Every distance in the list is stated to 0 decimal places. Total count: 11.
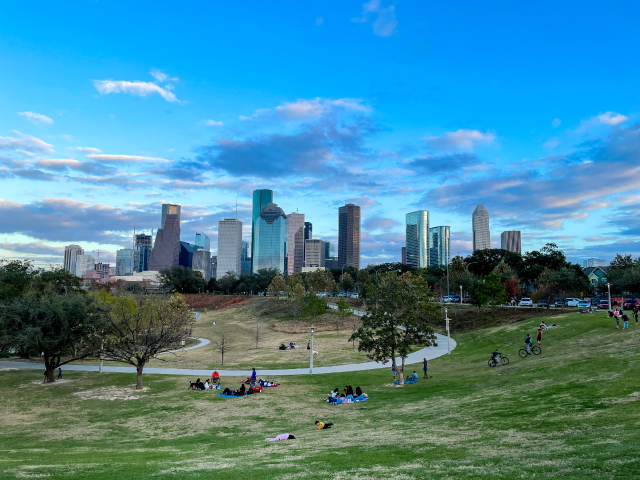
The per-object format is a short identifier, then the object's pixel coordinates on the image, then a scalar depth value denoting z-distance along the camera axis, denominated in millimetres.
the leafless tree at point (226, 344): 56469
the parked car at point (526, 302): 85438
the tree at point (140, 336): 33656
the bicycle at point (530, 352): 36344
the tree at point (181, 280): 171888
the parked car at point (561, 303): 71900
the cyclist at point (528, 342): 35875
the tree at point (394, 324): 32969
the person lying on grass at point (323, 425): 20594
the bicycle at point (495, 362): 34375
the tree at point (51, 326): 34812
